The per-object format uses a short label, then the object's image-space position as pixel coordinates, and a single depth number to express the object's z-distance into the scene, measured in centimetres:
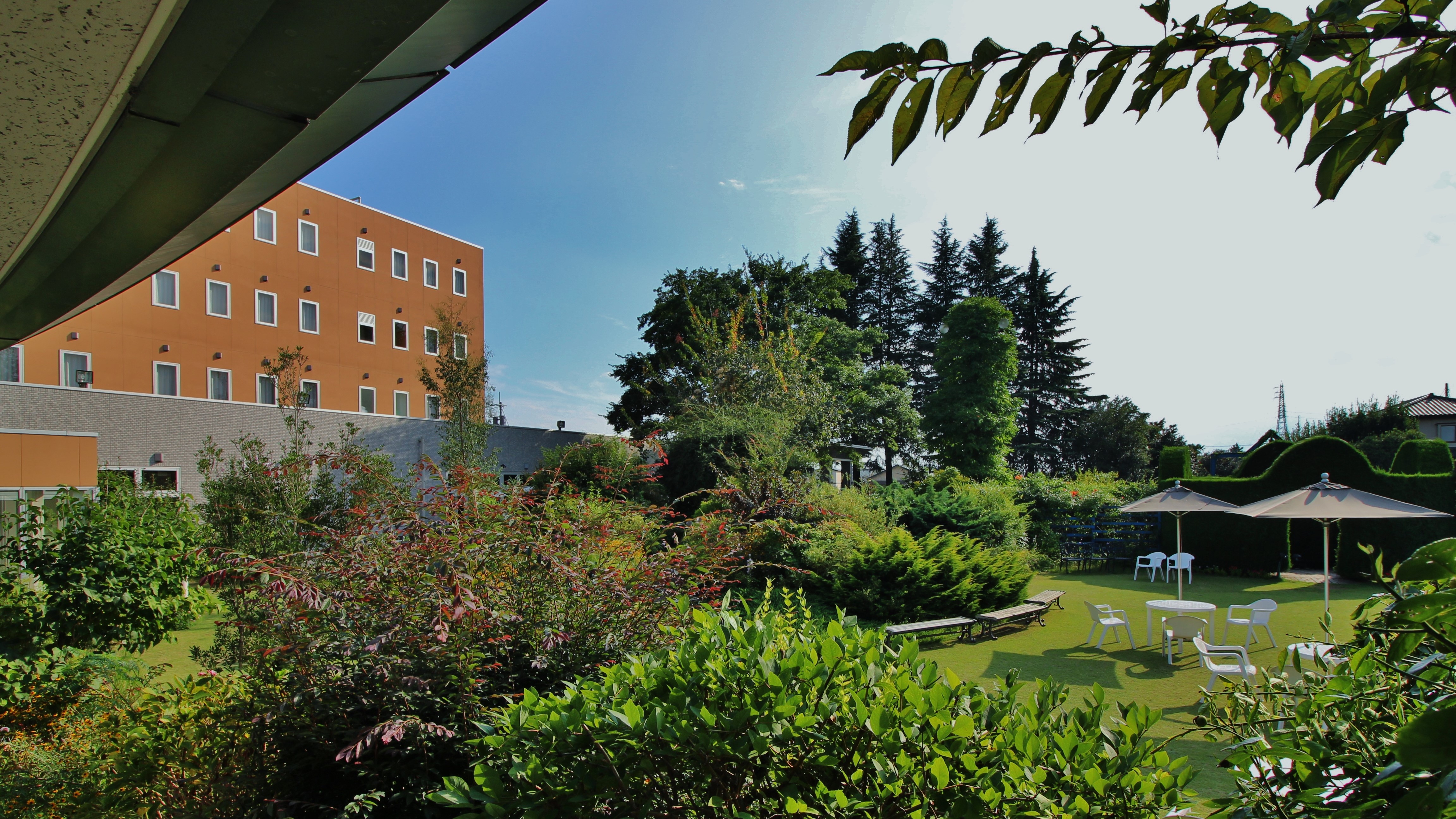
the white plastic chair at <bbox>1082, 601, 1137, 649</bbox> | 900
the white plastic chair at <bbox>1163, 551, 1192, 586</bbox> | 1405
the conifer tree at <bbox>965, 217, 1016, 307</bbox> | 4078
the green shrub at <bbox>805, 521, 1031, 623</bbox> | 989
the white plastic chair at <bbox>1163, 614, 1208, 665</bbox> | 817
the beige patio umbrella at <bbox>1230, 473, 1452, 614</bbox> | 872
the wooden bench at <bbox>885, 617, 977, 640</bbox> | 855
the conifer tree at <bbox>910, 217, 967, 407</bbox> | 4125
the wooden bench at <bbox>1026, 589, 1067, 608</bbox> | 1083
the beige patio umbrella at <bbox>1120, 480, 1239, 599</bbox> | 1068
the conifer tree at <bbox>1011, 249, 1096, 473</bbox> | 4116
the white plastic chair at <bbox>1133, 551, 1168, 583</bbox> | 1503
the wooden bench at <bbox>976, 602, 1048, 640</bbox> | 946
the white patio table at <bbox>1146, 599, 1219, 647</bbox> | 867
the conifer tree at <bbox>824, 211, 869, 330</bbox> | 3934
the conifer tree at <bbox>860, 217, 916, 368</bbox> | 4141
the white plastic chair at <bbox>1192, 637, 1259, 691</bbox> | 660
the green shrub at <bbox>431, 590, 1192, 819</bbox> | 192
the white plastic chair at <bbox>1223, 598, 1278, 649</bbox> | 858
